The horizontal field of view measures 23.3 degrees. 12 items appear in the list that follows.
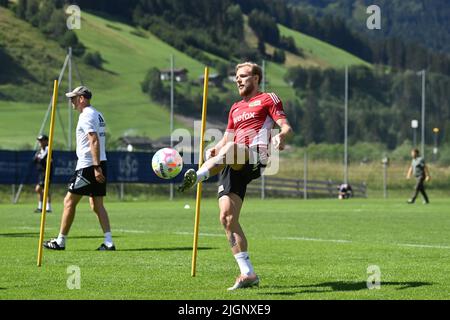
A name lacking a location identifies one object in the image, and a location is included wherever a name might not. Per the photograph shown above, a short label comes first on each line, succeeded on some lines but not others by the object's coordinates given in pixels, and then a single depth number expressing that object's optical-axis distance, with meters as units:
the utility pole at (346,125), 54.02
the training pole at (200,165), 12.14
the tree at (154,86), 79.62
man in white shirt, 15.43
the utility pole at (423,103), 57.28
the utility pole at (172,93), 47.41
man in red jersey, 11.12
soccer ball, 11.12
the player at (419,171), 39.88
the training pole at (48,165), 13.45
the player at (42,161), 28.56
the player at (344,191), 51.28
